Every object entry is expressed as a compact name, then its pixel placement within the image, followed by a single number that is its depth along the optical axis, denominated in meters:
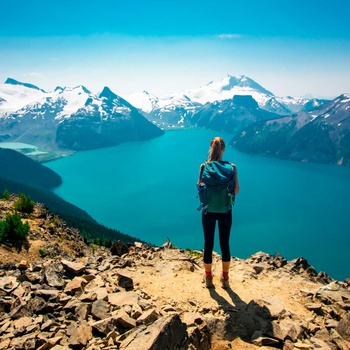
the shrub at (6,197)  20.48
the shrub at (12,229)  13.51
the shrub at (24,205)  18.42
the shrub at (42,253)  13.26
